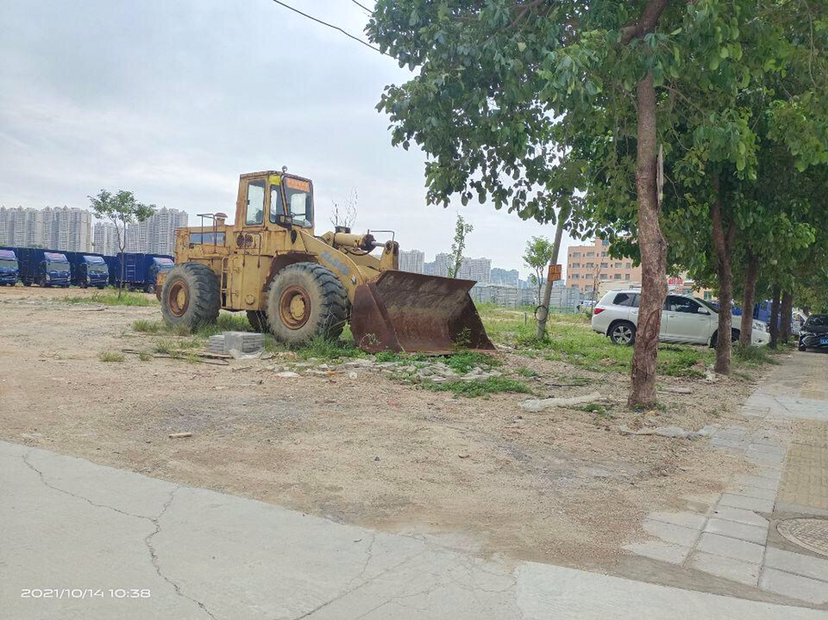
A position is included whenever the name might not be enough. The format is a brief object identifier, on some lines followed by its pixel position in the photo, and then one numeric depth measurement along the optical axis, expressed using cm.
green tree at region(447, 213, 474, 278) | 3522
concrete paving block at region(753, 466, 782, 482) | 593
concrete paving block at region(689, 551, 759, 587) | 375
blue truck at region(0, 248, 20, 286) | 3844
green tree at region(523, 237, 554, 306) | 4028
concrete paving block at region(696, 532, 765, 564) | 405
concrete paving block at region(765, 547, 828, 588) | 384
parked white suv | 1944
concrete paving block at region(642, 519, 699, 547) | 425
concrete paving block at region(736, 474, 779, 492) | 560
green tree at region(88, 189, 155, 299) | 2880
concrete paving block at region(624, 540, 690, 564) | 397
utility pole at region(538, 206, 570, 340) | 1836
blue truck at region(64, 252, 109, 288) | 4122
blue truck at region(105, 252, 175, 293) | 4066
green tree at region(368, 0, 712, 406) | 722
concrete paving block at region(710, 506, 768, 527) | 468
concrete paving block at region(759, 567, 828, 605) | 353
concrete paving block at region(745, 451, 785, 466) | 650
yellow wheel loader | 1171
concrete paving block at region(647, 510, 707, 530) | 457
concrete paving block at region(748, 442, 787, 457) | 697
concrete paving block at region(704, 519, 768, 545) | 436
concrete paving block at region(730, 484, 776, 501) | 532
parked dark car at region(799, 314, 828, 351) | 2694
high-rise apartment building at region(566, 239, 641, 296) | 12578
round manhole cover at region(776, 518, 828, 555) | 430
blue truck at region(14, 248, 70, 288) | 3959
